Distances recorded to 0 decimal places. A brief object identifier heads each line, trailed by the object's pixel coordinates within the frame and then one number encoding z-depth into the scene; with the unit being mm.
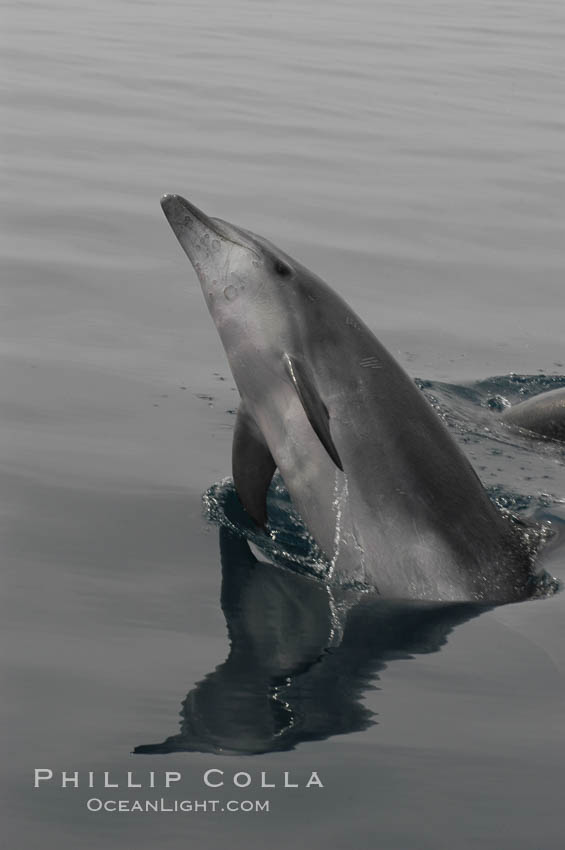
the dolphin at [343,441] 15398
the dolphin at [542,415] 22641
